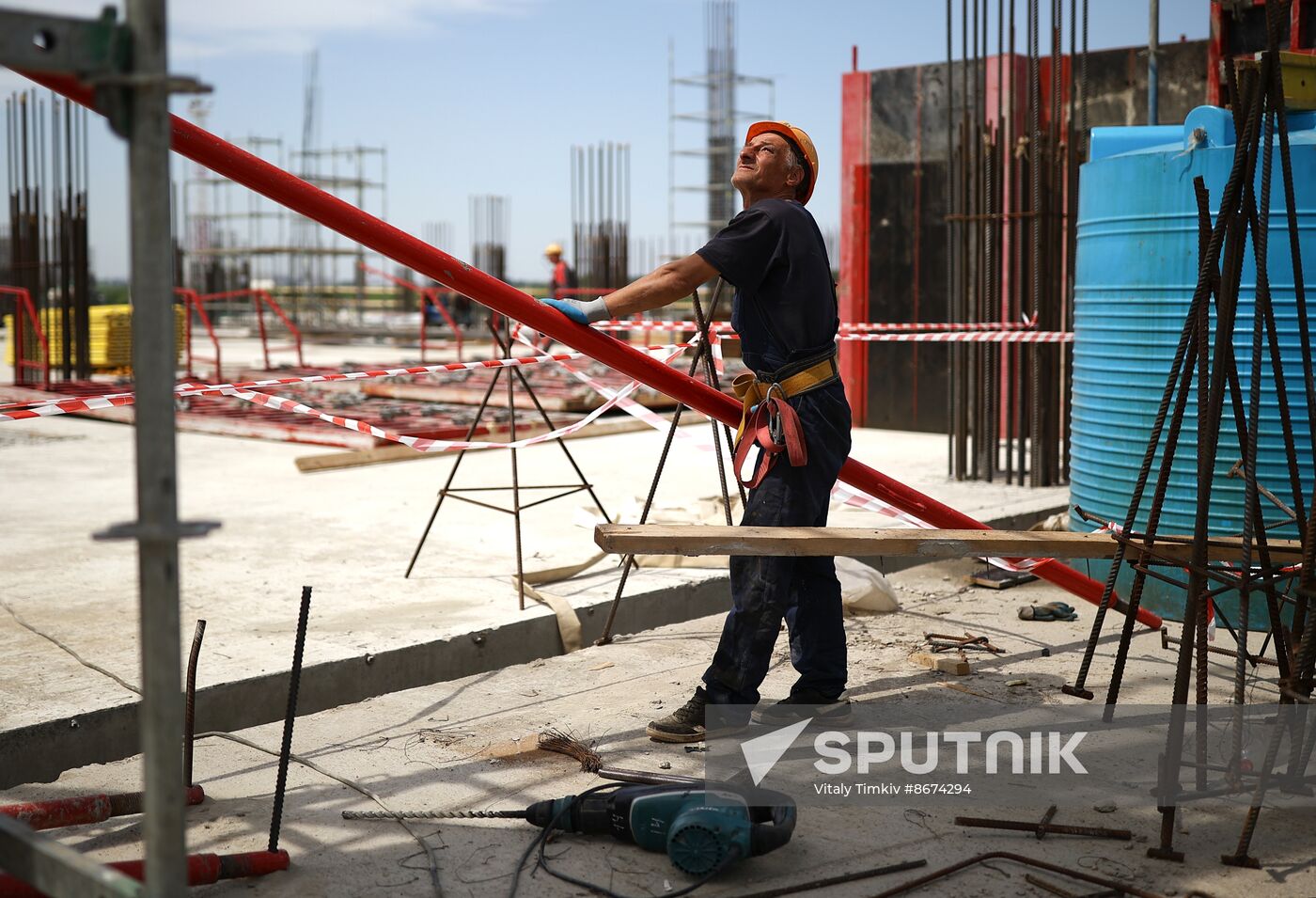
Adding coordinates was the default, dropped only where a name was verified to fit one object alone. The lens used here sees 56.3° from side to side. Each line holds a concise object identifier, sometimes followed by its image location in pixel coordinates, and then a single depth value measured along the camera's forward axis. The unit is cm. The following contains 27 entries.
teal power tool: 301
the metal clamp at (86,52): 189
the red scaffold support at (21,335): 1445
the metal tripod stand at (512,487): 554
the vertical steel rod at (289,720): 309
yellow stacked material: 1772
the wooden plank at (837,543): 341
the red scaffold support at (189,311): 1561
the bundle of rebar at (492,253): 3472
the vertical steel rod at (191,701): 330
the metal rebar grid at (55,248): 1595
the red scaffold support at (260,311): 1702
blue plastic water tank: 526
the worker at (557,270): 2056
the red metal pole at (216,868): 268
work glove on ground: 581
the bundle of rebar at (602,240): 2750
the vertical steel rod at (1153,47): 852
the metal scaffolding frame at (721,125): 3121
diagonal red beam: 353
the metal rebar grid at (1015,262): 870
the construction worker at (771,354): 386
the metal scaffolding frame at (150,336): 186
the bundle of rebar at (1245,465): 330
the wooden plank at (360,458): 964
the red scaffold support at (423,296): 1441
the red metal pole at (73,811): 319
